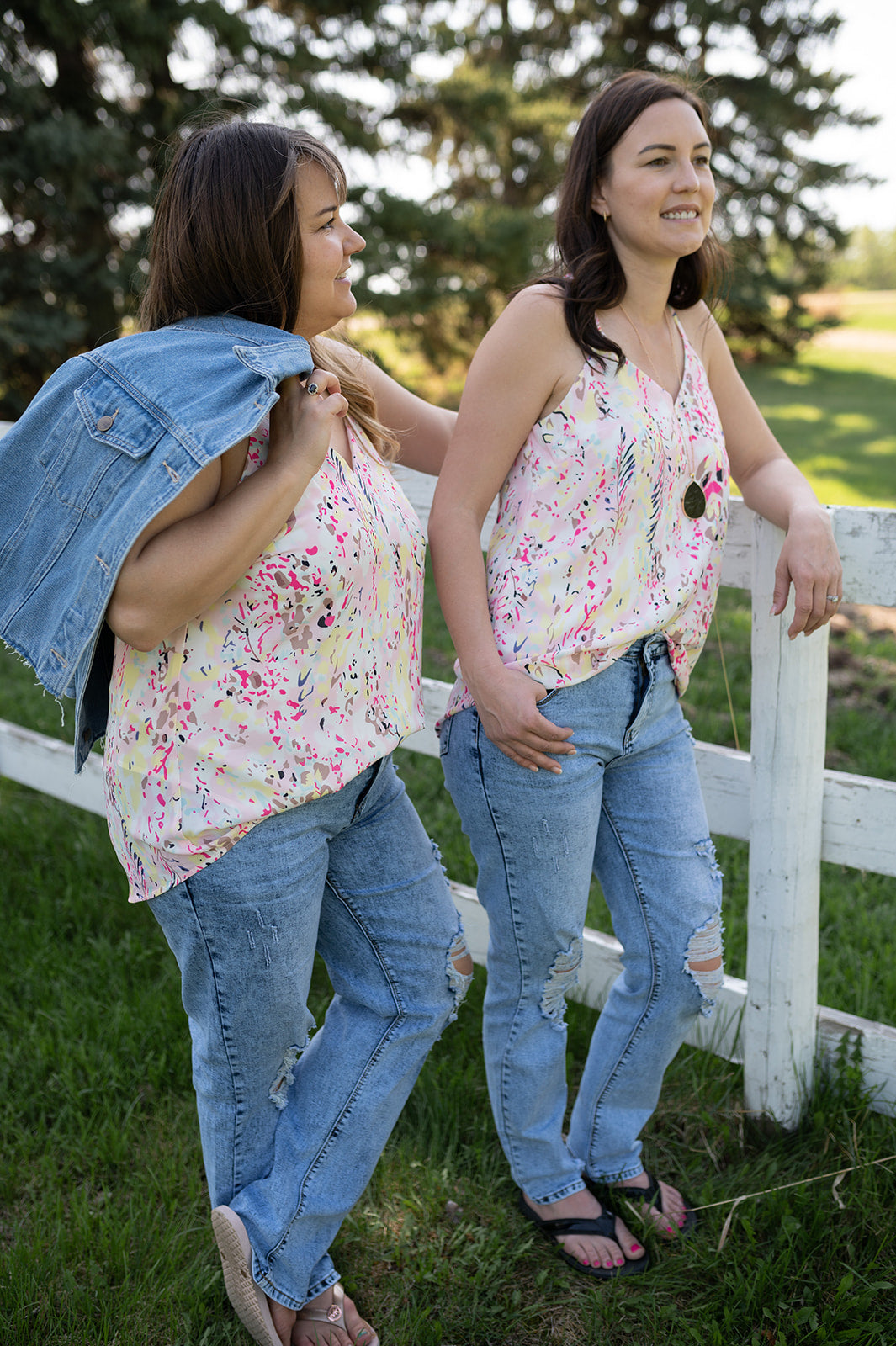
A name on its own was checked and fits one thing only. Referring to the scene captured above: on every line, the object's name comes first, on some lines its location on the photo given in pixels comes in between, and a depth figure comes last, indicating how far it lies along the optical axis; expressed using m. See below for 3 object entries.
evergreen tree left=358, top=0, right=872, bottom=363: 10.70
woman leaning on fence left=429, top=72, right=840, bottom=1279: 1.88
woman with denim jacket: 1.56
